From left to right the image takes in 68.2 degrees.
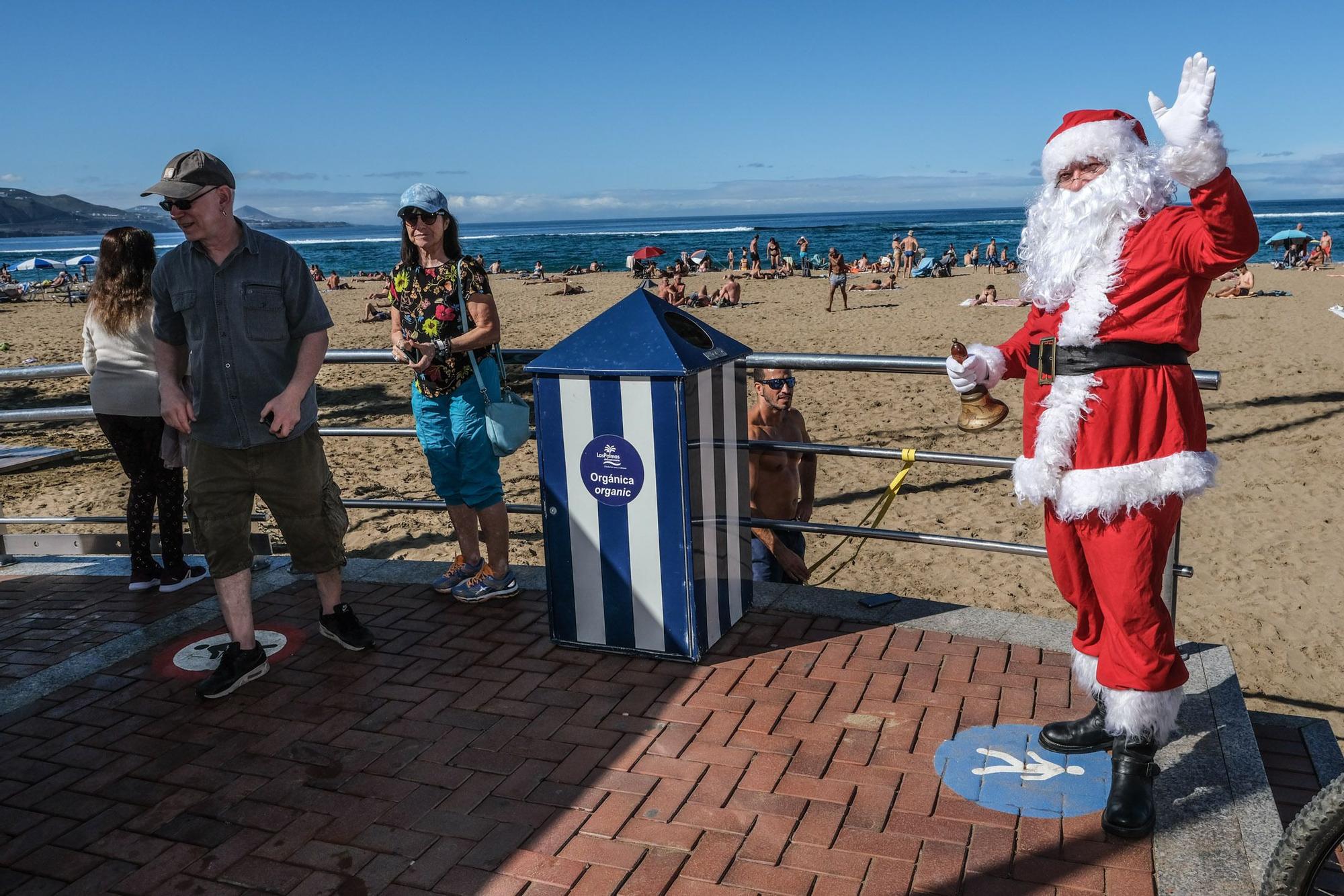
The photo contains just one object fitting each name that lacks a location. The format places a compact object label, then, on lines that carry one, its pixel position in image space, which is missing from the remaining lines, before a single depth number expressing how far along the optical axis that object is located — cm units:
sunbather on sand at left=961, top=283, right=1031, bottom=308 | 2264
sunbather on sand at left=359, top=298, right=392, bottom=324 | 2433
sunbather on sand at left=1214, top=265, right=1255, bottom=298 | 2206
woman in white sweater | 451
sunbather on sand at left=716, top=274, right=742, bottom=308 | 2488
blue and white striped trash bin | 363
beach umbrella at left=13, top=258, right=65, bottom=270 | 3557
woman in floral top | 418
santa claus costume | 270
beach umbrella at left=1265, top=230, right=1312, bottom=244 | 3147
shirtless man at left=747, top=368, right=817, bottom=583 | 525
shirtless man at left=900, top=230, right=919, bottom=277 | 3353
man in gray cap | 359
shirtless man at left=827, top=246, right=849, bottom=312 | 2300
